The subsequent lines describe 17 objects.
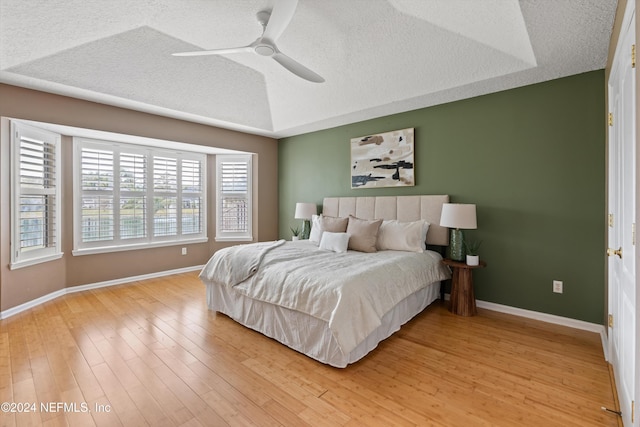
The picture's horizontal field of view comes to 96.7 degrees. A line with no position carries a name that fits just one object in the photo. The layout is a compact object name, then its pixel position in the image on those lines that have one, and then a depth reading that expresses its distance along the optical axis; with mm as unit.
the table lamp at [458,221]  3164
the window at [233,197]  5637
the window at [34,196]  3316
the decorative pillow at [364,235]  3537
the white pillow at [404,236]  3512
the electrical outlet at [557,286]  3014
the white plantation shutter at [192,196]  5281
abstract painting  4062
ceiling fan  1911
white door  1515
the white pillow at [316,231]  4119
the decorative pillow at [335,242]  3518
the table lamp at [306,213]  5027
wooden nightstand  3225
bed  2176
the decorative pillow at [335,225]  3891
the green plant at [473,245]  3494
